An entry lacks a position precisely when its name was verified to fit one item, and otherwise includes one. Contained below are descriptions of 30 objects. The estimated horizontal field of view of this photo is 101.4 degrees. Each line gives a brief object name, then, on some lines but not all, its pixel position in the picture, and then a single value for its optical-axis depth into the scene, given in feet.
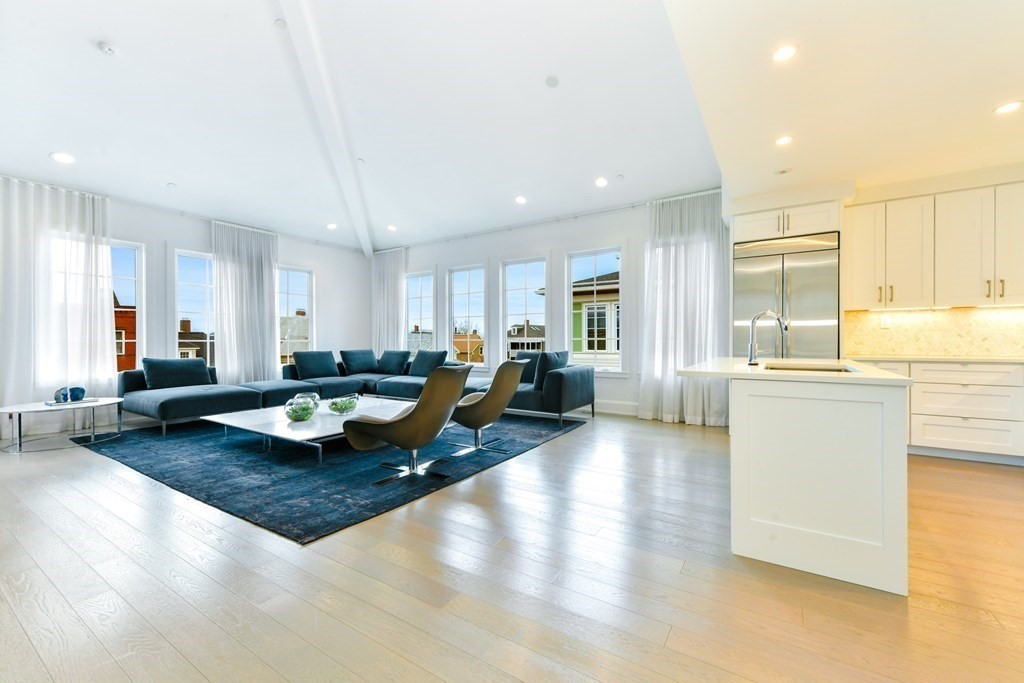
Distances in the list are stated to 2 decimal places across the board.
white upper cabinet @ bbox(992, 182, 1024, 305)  11.54
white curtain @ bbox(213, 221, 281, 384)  20.28
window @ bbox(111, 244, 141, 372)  17.76
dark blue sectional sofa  15.19
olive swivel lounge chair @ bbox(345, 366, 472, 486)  9.73
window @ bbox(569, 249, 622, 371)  19.88
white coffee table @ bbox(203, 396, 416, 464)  11.07
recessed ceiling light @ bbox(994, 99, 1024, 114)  8.70
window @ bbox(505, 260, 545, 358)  21.57
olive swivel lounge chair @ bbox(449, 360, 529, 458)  12.34
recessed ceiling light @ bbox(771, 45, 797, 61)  6.97
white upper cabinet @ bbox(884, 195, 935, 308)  12.62
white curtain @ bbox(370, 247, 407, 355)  26.27
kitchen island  5.68
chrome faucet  8.49
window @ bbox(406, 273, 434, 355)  25.59
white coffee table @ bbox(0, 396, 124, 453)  12.47
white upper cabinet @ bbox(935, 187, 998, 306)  11.89
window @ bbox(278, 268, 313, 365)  23.70
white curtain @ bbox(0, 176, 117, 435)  14.75
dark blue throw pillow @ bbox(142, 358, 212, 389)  16.69
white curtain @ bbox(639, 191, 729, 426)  16.43
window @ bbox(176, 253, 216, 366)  19.58
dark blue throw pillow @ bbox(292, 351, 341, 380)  21.57
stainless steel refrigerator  13.01
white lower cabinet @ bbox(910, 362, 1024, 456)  11.21
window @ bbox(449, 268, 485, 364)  23.70
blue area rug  8.21
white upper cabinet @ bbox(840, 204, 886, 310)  13.23
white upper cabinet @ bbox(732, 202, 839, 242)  13.00
